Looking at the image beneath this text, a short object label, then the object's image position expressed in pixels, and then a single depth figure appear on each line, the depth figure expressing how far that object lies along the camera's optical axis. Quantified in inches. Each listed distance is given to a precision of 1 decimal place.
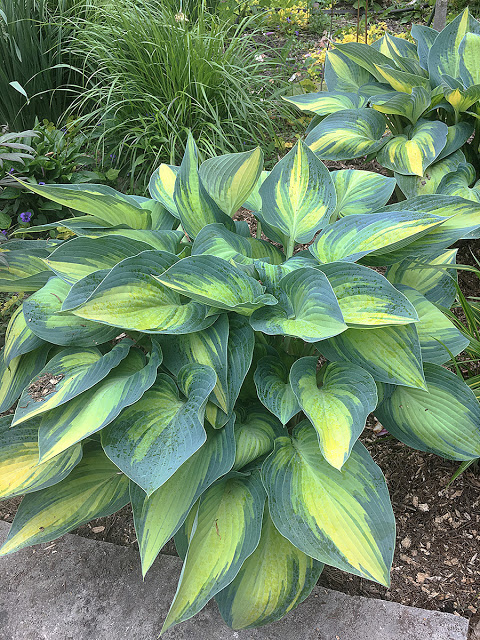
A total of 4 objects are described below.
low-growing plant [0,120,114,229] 104.3
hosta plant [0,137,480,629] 44.6
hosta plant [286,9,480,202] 87.2
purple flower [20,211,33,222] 102.7
